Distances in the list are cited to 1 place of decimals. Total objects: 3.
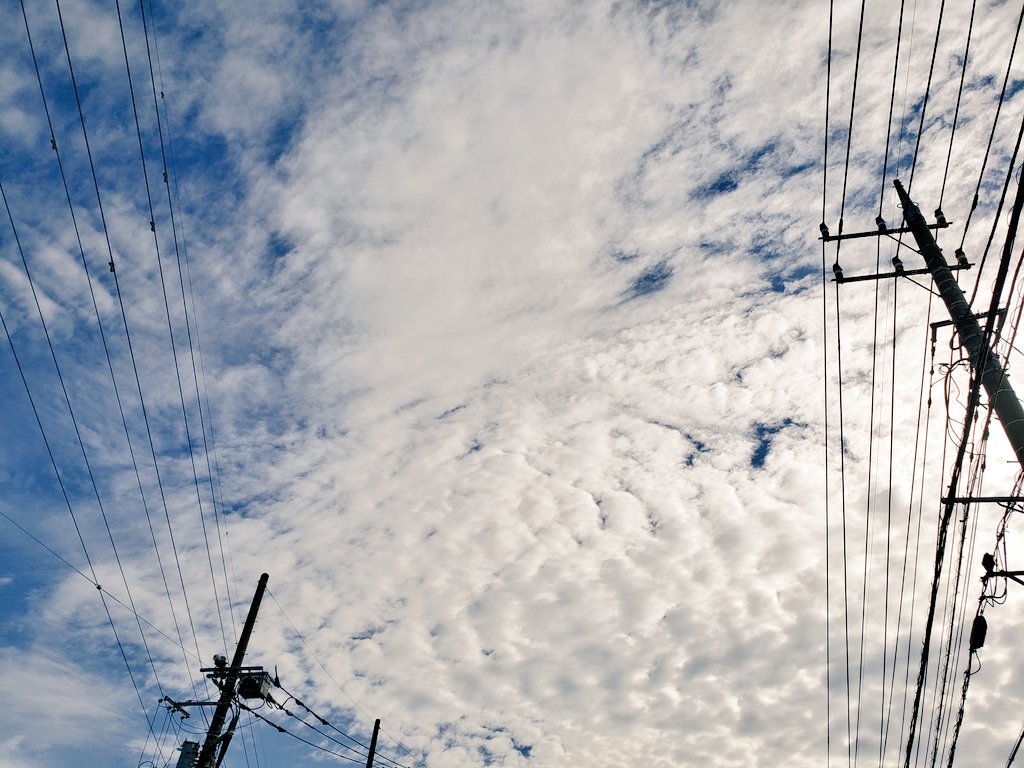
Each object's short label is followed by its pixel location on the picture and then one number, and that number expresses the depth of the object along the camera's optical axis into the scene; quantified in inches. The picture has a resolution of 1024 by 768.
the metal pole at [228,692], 625.0
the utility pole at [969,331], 392.5
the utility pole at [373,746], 977.5
